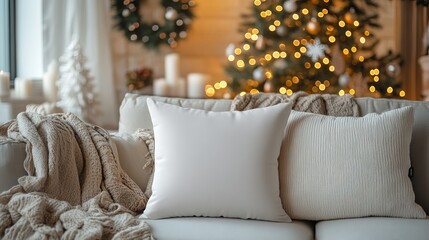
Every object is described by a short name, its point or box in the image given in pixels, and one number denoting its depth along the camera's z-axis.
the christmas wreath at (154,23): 6.45
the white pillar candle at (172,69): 6.43
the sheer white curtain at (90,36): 5.95
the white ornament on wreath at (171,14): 6.44
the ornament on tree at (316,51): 5.91
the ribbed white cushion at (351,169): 2.94
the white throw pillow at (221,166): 2.92
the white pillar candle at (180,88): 6.45
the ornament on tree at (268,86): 5.96
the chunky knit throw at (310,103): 3.24
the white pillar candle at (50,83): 5.56
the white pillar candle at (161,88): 6.32
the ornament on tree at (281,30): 5.96
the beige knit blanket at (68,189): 2.71
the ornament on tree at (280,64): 5.91
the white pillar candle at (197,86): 6.28
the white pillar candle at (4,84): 4.99
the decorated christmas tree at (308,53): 5.94
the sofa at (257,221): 2.78
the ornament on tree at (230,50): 6.19
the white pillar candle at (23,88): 5.23
